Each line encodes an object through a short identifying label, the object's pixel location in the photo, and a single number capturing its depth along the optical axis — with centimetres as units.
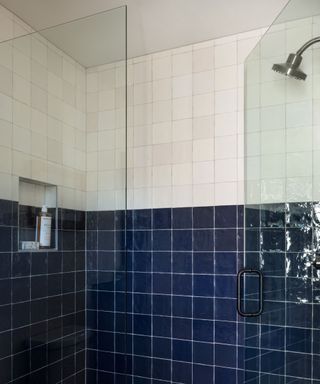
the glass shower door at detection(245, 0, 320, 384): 173
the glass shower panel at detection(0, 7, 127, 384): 184
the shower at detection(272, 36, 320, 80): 174
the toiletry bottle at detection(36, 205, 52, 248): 188
